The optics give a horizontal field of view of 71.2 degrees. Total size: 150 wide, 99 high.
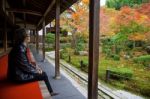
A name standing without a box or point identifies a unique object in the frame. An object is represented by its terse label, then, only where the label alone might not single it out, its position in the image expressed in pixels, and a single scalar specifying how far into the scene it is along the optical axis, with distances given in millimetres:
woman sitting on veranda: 1702
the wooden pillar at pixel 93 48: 1367
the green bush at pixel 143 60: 6898
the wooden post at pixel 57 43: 3130
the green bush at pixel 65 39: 13021
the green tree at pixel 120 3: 8709
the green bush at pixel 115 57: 7928
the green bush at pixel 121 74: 4762
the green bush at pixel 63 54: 8583
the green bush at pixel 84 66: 5907
